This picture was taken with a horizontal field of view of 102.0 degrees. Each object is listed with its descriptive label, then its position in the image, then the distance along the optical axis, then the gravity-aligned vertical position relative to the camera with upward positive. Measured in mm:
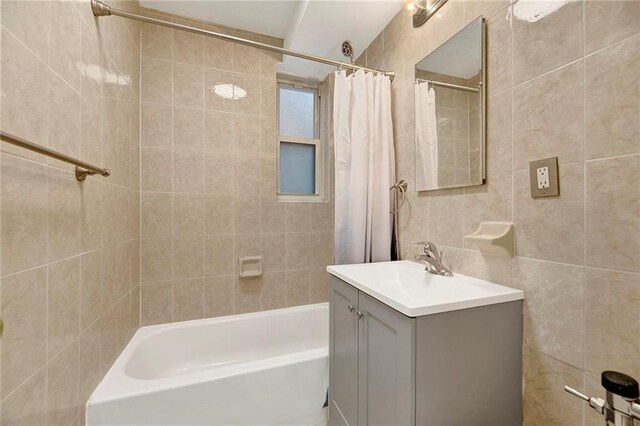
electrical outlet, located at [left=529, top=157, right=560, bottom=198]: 859 +121
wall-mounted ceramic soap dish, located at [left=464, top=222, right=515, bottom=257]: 991 -101
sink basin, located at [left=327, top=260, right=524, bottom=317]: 822 -296
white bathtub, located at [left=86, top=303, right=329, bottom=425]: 1141 -876
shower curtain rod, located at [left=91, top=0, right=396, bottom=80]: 1115 +949
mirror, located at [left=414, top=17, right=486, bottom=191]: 1131 +496
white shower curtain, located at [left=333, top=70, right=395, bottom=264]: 1593 +284
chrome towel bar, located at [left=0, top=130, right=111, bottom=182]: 511 +151
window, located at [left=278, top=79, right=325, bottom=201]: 2285 +624
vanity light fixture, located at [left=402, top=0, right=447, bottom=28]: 1365 +1114
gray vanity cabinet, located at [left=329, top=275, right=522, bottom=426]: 792 -512
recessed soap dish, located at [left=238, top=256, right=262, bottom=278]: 2023 -422
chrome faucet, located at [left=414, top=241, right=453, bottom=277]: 1234 -224
